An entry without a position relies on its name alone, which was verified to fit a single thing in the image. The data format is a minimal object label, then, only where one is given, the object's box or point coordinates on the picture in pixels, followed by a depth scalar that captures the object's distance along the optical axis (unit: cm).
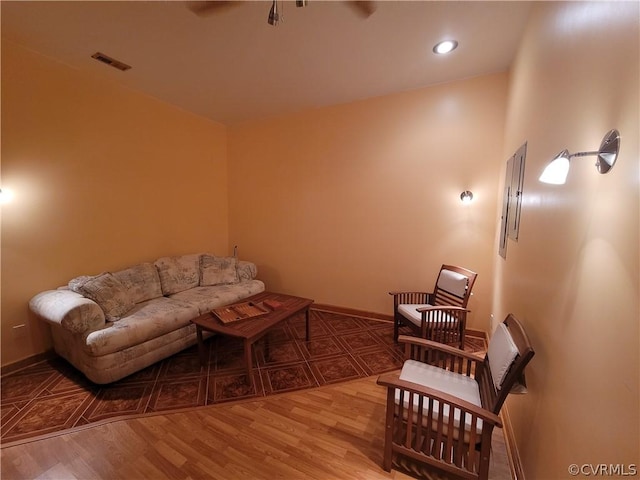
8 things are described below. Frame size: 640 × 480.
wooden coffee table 222
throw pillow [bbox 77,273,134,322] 239
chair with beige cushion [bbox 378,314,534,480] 129
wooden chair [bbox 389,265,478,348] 249
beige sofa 211
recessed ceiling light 232
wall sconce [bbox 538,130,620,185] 80
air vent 250
